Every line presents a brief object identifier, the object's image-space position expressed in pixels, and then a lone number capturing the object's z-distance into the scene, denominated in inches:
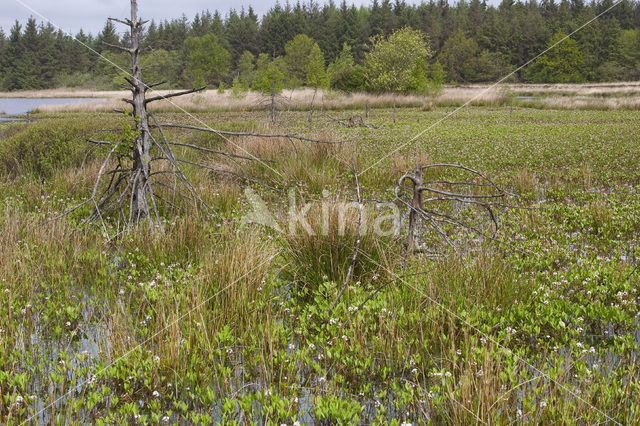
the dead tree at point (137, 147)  228.5
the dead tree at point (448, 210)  209.9
